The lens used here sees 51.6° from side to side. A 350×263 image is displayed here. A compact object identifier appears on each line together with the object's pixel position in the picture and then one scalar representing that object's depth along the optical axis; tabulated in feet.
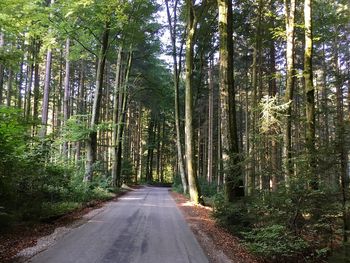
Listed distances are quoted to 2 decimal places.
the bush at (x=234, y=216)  35.45
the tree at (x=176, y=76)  78.59
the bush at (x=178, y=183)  98.79
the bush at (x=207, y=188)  89.35
